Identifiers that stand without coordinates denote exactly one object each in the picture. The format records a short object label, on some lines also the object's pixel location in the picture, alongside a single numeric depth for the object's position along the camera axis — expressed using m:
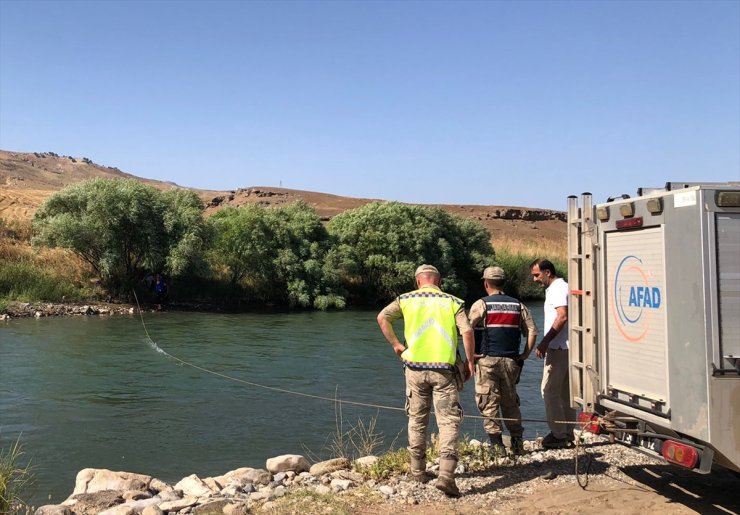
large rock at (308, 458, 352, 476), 7.49
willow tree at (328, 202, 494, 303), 37.56
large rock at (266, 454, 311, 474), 8.02
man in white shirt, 7.43
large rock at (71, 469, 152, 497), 7.54
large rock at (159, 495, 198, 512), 6.51
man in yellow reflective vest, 6.25
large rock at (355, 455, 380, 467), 7.46
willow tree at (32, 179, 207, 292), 29.08
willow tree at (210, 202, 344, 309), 34.12
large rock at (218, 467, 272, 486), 7.54
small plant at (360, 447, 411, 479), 6.91
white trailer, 4.91
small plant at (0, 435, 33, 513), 6.04
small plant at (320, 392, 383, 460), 8.49
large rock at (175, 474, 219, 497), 7.18
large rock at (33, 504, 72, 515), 6.35
